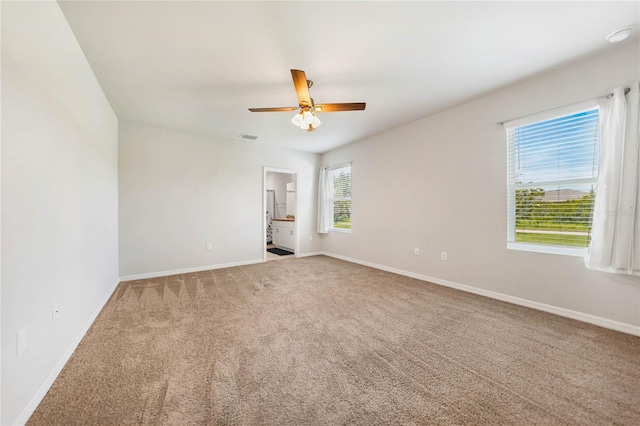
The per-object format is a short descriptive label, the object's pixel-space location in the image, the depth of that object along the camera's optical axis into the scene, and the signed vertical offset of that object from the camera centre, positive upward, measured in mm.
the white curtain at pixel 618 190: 2062 +173
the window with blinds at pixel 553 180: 2402 +310
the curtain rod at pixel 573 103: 2113 +1063
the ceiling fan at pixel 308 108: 2294 +1017
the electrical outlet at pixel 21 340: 1247 -758
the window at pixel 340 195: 5430 +226
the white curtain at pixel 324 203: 5781 +30
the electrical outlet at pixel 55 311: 1602 -770
